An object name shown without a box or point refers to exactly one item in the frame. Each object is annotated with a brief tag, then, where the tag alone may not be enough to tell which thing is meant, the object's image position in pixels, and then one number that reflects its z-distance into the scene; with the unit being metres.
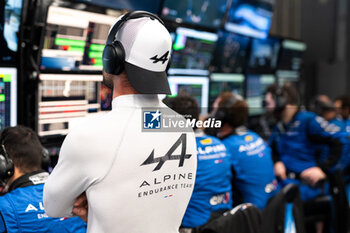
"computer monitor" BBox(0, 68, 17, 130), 2.24
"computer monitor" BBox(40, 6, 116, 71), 2.40
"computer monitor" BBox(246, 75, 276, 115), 4.74
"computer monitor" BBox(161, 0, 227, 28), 3.62
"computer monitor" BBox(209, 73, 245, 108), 4.01
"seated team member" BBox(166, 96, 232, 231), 1.94
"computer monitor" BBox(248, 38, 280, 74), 4.78
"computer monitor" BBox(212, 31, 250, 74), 4.32
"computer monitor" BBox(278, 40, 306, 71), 5.23
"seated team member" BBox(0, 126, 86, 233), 1.52
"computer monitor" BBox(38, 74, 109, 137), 2.44
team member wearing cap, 1.12
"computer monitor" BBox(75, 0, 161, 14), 3.51
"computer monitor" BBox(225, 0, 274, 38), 4.36
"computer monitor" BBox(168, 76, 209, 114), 3.43
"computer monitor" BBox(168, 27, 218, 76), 3.43
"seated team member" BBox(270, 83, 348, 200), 3.29
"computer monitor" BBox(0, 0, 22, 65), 2.19
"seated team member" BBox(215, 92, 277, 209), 2.65
